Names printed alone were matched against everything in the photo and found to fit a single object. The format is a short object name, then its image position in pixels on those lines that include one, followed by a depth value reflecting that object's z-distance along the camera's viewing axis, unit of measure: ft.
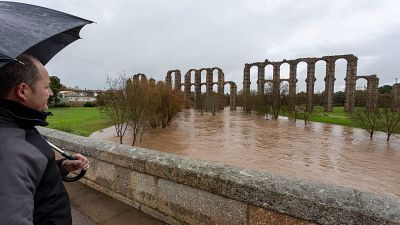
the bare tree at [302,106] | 107.31
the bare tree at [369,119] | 66.20
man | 3.40
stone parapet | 6.45
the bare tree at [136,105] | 53.31
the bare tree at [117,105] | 52.95
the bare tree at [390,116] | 63.10
